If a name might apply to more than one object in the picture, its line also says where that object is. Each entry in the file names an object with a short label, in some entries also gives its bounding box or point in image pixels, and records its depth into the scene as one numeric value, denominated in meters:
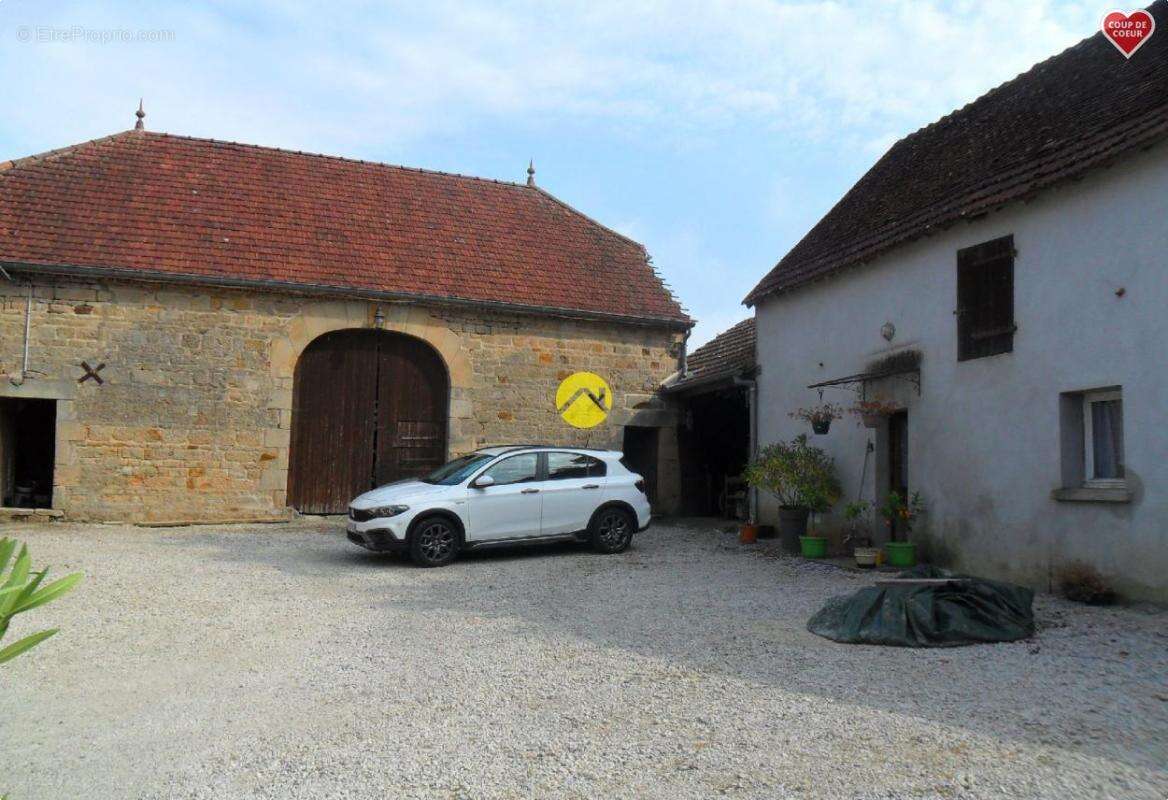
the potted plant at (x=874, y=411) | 10.47
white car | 9.96
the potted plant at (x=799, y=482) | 11.39
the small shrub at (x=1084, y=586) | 7.41
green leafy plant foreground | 1.89
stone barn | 13.17
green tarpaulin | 6.28
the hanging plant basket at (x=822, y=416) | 11.45
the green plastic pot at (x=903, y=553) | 9.73
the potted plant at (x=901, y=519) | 9.75
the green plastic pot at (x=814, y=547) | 10.98
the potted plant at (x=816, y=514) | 10.98
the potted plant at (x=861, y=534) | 9.91
